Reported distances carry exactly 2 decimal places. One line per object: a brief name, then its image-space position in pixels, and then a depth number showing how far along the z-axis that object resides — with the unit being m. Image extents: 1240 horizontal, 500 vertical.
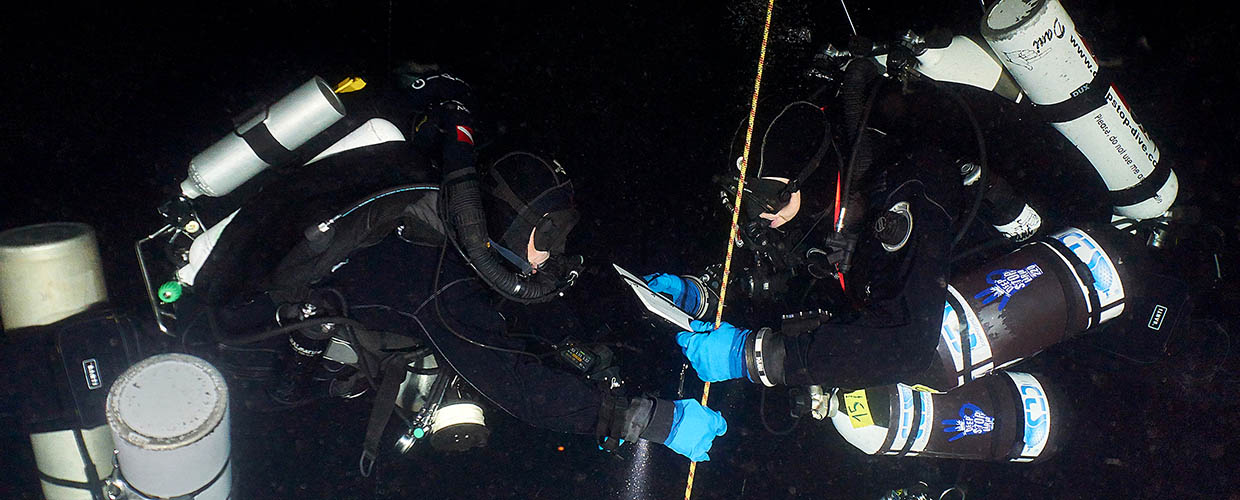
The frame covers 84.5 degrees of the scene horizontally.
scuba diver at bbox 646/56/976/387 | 2.56
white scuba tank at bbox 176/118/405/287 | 2.62
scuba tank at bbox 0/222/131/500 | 2.66
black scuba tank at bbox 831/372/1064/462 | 3.18
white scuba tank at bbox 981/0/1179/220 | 2.64
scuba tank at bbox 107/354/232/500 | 2.18
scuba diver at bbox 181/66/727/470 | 2.38
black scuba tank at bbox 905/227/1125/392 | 2.81
